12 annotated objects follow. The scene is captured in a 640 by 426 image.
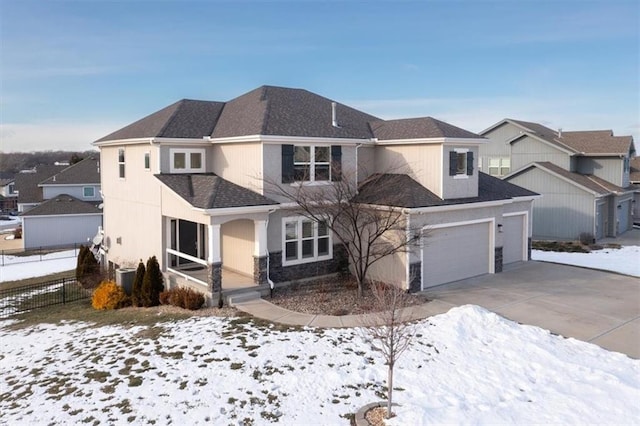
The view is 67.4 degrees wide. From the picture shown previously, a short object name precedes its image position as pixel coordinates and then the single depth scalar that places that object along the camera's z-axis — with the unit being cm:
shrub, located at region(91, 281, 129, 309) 1609
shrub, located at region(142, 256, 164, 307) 1548
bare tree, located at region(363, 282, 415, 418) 769
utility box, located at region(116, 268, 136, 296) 1700
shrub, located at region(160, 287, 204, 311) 1393
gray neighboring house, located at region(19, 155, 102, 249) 3709
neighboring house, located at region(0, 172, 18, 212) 7062
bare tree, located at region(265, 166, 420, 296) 1540
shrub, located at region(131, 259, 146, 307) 1570
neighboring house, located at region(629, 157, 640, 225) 3697
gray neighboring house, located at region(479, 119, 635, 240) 2806
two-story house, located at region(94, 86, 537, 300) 1557
